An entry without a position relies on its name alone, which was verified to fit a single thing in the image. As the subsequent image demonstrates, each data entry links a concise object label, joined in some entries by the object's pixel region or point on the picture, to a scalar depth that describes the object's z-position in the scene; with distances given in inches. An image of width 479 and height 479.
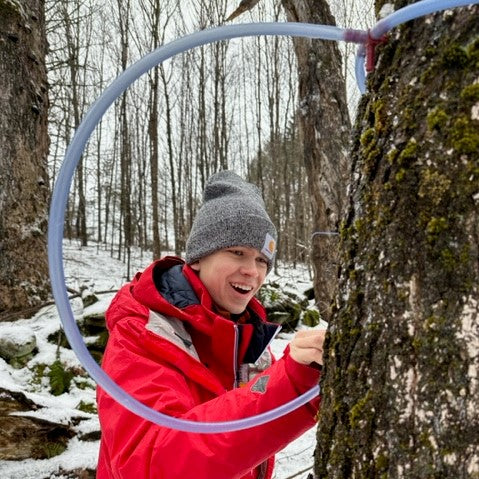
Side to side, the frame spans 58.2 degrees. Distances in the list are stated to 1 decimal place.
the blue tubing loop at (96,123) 26.6
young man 34.1
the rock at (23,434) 116.6
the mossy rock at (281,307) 274.7
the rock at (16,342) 159.5
